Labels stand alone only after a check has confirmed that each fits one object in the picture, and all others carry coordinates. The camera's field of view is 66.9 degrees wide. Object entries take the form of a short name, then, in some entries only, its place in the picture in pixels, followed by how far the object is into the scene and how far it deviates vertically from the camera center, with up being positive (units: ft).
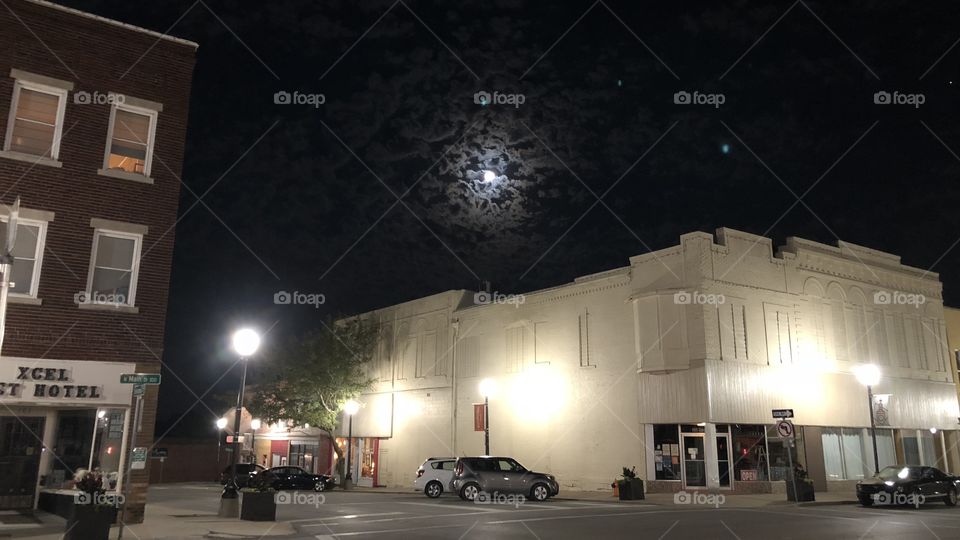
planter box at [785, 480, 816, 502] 85.87 -6.22
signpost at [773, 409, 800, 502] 82.43 +1.07
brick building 55.16 +14.51
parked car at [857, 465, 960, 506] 78.69 -5.12
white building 97.66 +10.14
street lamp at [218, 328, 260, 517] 59.36 +0.61
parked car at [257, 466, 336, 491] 120.16 -7.45
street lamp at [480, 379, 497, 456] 101.86 +6.32
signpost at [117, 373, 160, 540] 48.39 +3.26
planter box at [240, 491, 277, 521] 59.52 -5.78
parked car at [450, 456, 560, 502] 89.30 -5.49
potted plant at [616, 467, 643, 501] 90.07 -6.29
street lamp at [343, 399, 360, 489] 130.77 +3.89
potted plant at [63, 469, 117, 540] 42.78 -5.06
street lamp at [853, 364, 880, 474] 96.28 +8.25
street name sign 49.77 +3.63
